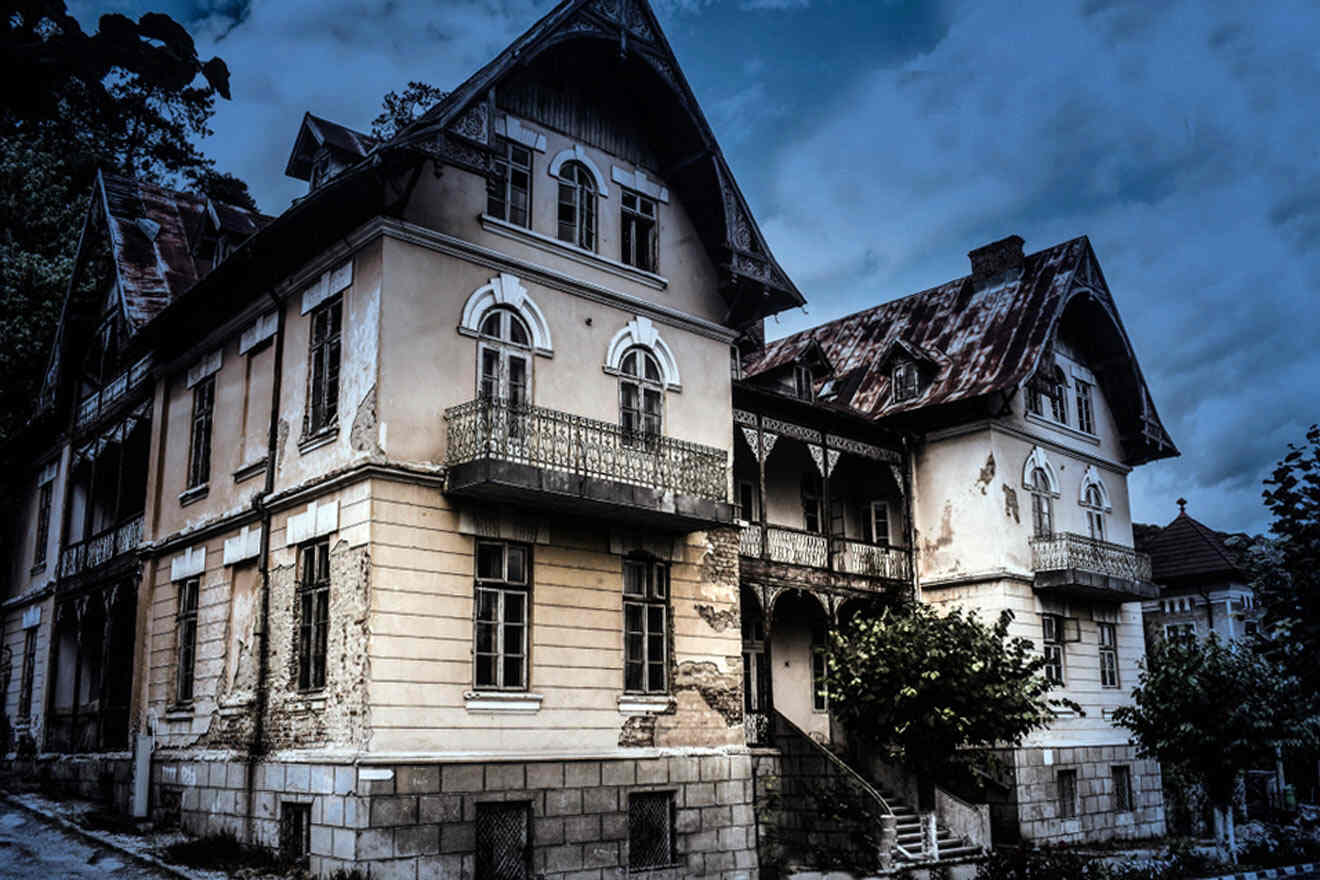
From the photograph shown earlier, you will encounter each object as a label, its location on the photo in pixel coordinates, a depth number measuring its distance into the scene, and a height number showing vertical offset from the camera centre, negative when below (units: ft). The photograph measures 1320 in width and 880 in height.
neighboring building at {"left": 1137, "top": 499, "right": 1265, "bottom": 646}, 108.37 +10.94
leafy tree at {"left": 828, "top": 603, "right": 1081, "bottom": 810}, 66.80 +1.17
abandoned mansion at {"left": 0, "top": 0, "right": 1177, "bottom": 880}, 49.57 +10.24
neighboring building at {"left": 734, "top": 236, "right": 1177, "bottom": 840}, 83.46 +17.35
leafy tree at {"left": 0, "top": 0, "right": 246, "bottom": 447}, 15.25 +8.50
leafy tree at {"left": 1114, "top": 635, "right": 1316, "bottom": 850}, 66.95 -0.44
